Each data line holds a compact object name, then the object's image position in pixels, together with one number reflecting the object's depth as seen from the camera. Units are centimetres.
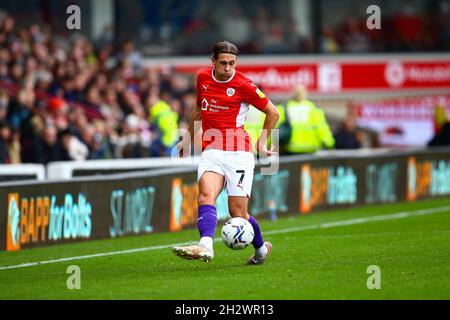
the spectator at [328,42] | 3453
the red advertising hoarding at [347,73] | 3350
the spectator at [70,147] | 2048
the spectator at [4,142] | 1971
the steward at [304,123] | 2122
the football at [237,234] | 1179
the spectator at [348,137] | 2494
